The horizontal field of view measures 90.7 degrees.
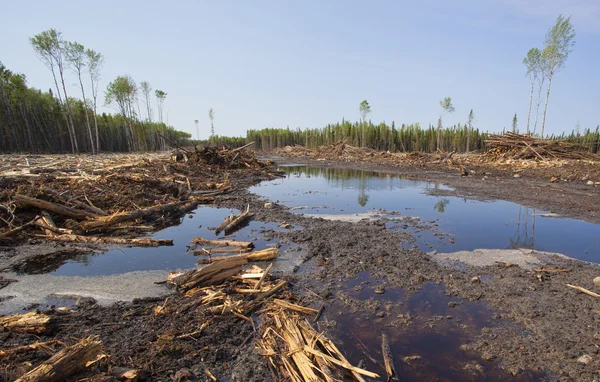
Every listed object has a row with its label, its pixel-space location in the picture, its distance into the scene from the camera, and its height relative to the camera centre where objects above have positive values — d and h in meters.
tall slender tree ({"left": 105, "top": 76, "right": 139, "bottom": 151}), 40.84 +7.12
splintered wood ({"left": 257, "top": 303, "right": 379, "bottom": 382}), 2.40 -1.87
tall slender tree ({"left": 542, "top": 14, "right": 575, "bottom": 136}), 25.53 +7.58
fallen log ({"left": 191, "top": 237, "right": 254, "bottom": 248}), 5.52 -1.88
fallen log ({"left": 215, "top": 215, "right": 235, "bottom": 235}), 6.84 -1.90
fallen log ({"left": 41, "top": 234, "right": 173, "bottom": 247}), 5.97 -1.88
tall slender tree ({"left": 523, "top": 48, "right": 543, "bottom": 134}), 28.59 +7.23
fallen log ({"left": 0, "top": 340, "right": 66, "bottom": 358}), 2.47 -1.70
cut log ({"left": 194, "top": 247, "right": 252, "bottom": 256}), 5.34 -1.91
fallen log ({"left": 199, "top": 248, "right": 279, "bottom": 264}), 4.91 -1.88
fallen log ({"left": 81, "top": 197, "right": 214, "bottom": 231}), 6.60 -1.70
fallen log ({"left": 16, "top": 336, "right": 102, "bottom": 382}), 2.06 -1.56
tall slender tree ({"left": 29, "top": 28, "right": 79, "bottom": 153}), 25.89 +9.06
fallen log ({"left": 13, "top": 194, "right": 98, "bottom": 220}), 6.52 -1.30
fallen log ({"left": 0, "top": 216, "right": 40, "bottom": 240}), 5.72 -1.58
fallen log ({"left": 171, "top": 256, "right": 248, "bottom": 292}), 3.90 -1.76
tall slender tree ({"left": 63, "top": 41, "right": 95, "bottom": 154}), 28.00 +9.05
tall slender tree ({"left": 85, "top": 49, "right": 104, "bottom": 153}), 30.81 +9.02
